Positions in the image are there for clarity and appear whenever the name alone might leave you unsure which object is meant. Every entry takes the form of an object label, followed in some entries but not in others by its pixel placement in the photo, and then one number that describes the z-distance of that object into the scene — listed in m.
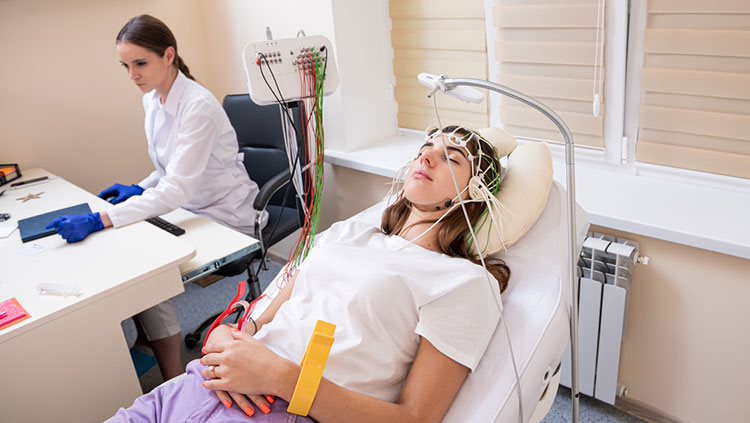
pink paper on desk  1.34
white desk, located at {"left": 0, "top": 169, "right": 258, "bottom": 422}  1.36
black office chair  2.14
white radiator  1.69
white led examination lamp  1.05
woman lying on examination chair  1.12
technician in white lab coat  1.91
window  1.66
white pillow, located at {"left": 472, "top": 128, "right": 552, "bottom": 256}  1.40
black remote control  1.85
